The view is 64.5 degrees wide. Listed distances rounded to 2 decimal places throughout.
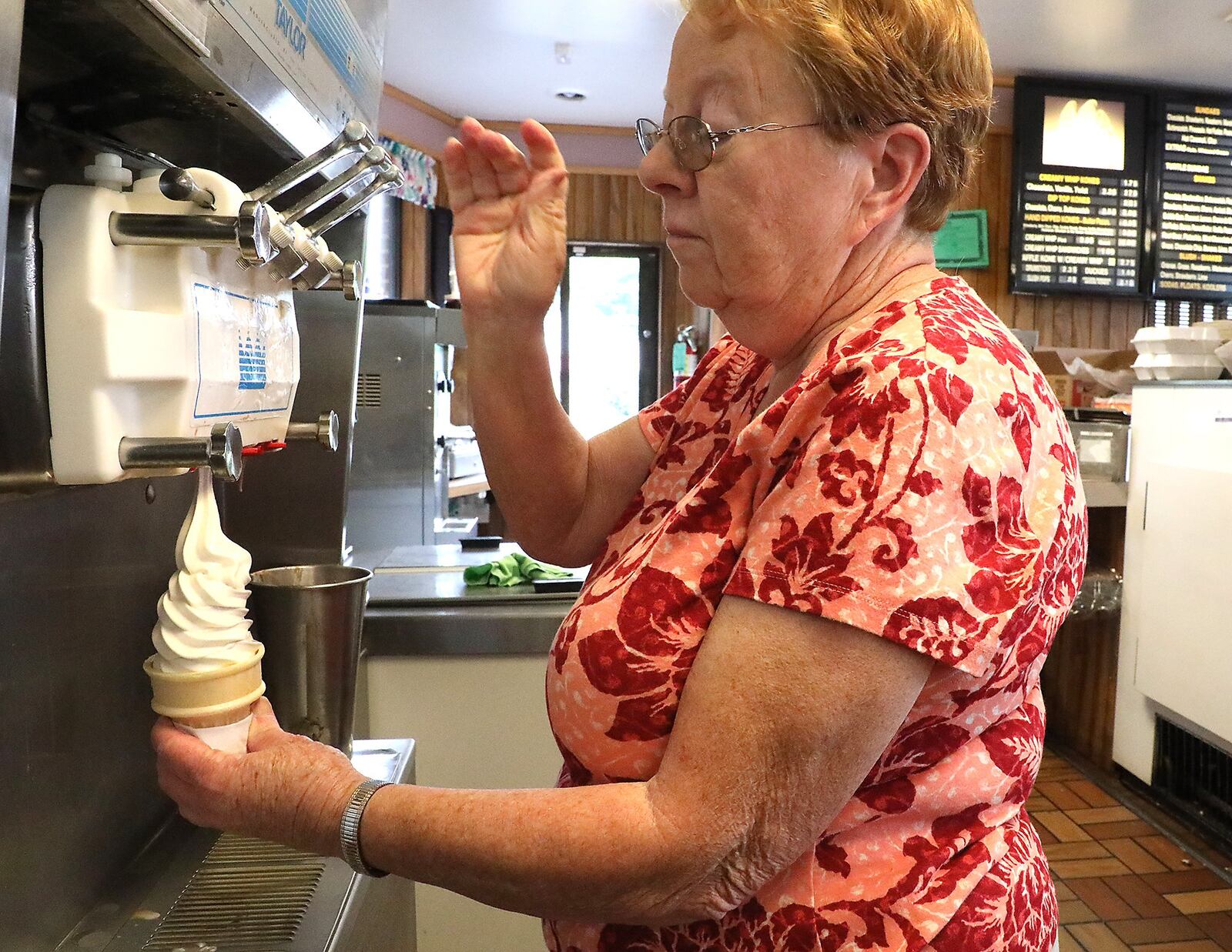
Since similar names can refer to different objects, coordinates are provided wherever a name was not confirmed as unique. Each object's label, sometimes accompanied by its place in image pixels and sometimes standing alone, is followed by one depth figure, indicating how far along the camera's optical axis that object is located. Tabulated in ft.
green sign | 16.48
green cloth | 5.83
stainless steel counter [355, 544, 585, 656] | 5.40
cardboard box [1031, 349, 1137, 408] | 13.07
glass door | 20.44
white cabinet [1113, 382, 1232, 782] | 8.93
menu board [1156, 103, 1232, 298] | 15.94
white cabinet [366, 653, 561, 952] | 5.52
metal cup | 3.33
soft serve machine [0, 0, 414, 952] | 2.13
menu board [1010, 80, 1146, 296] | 15.71
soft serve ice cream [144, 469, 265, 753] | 2.50
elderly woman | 2.13
